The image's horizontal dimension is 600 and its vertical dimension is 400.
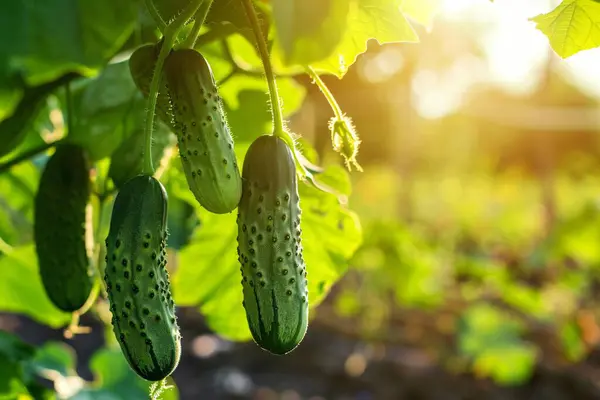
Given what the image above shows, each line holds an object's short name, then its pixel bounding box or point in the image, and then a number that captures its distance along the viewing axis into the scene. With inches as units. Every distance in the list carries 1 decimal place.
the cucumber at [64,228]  30.6
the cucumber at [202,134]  26.1
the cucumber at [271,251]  26.0
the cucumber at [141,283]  25.8
